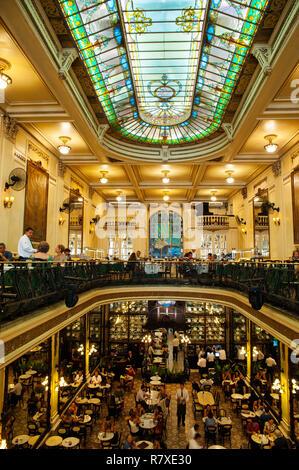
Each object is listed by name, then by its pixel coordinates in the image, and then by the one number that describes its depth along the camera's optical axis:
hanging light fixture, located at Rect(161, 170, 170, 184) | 14.60
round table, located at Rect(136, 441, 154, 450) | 7.07
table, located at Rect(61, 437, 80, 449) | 7.12
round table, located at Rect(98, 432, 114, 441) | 7.43
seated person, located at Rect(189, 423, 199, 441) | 6.18
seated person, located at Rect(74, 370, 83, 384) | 10.73
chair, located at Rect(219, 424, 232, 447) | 8.10
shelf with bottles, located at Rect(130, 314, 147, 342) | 14.83
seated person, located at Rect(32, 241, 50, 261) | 5.66
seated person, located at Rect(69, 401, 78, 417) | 8.66
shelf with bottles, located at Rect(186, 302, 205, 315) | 15.11
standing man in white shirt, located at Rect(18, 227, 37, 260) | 5.33
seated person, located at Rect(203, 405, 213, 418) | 8.39
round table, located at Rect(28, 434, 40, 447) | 7.15
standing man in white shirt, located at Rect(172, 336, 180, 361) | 14.34
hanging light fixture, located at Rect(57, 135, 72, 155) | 10.27
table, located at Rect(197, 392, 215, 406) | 9.58
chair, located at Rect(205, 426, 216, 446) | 7.87
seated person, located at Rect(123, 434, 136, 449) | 6.63
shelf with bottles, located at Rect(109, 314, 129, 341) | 14.82
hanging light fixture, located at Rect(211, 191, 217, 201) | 17.77
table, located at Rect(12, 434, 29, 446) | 7.12
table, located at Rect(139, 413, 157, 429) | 8.07
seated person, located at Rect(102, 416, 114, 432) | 7.82
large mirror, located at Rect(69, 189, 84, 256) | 14.20
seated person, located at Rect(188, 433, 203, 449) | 5.87
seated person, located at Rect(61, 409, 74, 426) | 8.19
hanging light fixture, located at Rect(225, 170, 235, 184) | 14.16
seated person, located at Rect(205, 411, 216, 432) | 7.92
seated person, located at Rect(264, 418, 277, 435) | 7.70
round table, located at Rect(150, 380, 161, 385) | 11.07
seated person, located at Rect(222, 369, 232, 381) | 11.45
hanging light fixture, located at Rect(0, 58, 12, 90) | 6.49
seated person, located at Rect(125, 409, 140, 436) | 8.00
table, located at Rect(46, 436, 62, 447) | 7.23
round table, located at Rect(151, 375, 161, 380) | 11.64
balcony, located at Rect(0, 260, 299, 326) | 4.82
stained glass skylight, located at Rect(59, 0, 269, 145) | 6.45
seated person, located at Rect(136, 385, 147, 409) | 9.66
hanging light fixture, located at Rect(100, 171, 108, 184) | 13.94
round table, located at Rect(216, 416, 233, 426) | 8.20
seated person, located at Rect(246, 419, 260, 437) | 7.85
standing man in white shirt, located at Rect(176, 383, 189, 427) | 9.07
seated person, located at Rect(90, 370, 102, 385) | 10.85
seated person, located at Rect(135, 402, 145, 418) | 9.05
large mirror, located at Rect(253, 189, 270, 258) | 13.53
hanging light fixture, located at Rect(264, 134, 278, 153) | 9.91
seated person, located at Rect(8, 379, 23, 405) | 9.34
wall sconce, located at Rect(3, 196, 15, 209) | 8.23
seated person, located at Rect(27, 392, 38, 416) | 8.76
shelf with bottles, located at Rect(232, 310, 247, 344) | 13.90
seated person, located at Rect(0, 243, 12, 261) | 6.06
